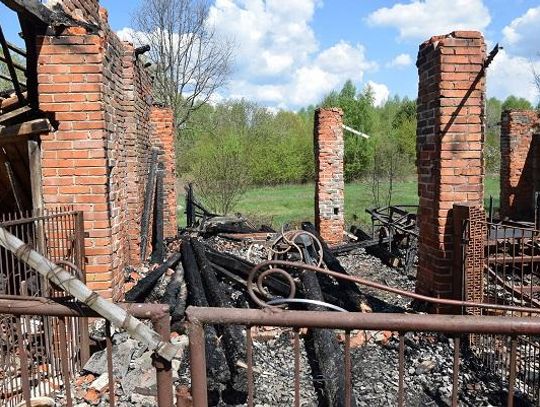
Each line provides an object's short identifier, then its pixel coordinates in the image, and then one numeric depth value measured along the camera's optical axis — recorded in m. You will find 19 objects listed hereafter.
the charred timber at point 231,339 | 4.04
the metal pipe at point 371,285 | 2.07
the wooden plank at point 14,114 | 4.54
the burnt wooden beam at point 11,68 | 4.66
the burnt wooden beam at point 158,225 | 9.19
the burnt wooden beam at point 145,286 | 5.80
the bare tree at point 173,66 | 25.58
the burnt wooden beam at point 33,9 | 3.80
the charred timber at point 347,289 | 5.85
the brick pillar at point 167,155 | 11.05
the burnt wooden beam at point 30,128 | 4.30
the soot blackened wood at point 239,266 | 6.26
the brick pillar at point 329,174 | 12.17
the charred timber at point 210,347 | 4.00
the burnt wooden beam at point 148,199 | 8.82
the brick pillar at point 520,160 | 15.51
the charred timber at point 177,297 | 5.09
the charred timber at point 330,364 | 3.72
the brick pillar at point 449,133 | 4.75
